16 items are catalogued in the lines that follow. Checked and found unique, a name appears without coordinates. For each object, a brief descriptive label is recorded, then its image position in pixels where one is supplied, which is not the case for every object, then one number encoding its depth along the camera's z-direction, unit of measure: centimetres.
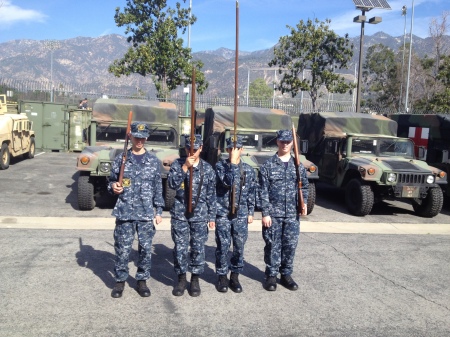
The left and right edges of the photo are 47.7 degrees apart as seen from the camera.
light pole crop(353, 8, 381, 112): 1604
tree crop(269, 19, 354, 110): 2114
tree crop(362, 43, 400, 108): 3750
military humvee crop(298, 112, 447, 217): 947
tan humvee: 1382
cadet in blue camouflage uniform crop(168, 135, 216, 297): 496
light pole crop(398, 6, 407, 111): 3328
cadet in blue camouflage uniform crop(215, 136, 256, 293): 501
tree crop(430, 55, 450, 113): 2073
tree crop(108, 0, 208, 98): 2105
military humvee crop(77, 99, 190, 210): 860
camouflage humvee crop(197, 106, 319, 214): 952
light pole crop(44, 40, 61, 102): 4675
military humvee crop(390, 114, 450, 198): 1144
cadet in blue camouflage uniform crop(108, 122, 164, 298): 491
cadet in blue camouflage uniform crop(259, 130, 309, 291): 525
